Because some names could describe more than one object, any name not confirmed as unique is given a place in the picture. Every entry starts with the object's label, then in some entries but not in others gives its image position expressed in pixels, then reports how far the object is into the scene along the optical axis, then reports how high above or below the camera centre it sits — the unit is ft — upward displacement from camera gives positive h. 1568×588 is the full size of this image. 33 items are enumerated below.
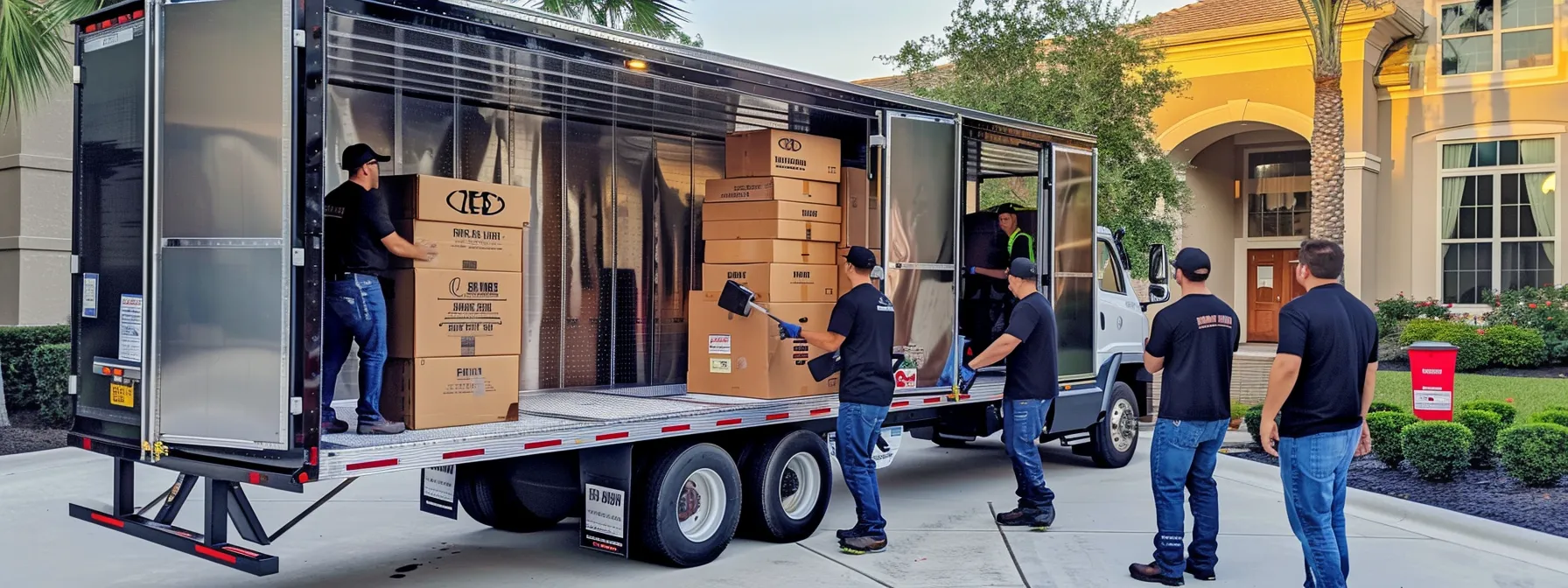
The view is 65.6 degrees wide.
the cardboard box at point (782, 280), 25.91 +0.40
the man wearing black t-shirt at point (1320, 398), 18.53 -1.48
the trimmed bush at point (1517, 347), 59.06 -2.15
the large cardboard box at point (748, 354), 25.59 -1.20
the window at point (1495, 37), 68.44 +15.27
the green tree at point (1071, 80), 52.60 +9.78
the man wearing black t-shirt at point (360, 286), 19.56 +0.16
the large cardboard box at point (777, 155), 26.53 +3.18
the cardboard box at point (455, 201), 20.40 +1.64
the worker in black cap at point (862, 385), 23.91 -1.69
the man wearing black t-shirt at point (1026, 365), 25.84 -1.39
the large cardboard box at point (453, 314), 19.77 -0.30
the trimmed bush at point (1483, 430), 31.45 -3.30
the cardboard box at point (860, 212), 27.61 +2.01
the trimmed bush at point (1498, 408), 33.30 -2.91
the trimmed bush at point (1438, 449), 29.91 -3.62
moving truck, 17.08 +0.79
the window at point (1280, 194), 81.76 +7.32
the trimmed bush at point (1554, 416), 31.37 -2.92
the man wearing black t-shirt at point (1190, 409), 21.43 -1.89
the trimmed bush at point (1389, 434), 32.07 -3.49
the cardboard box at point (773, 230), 26.32 +1.51
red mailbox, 35.06 -2.30
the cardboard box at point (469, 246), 20.24 +0.88
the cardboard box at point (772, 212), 26.45 +1.93
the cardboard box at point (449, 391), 19.72 -1.58
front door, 81.76 +0.87
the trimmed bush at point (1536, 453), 28.40 -3.52
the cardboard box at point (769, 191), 26.53 +2.40
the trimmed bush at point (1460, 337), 59.98 -1.76
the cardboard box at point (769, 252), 26.13 +1.02
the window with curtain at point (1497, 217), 68.49 +4.94
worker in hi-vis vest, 31.71 +1.60
